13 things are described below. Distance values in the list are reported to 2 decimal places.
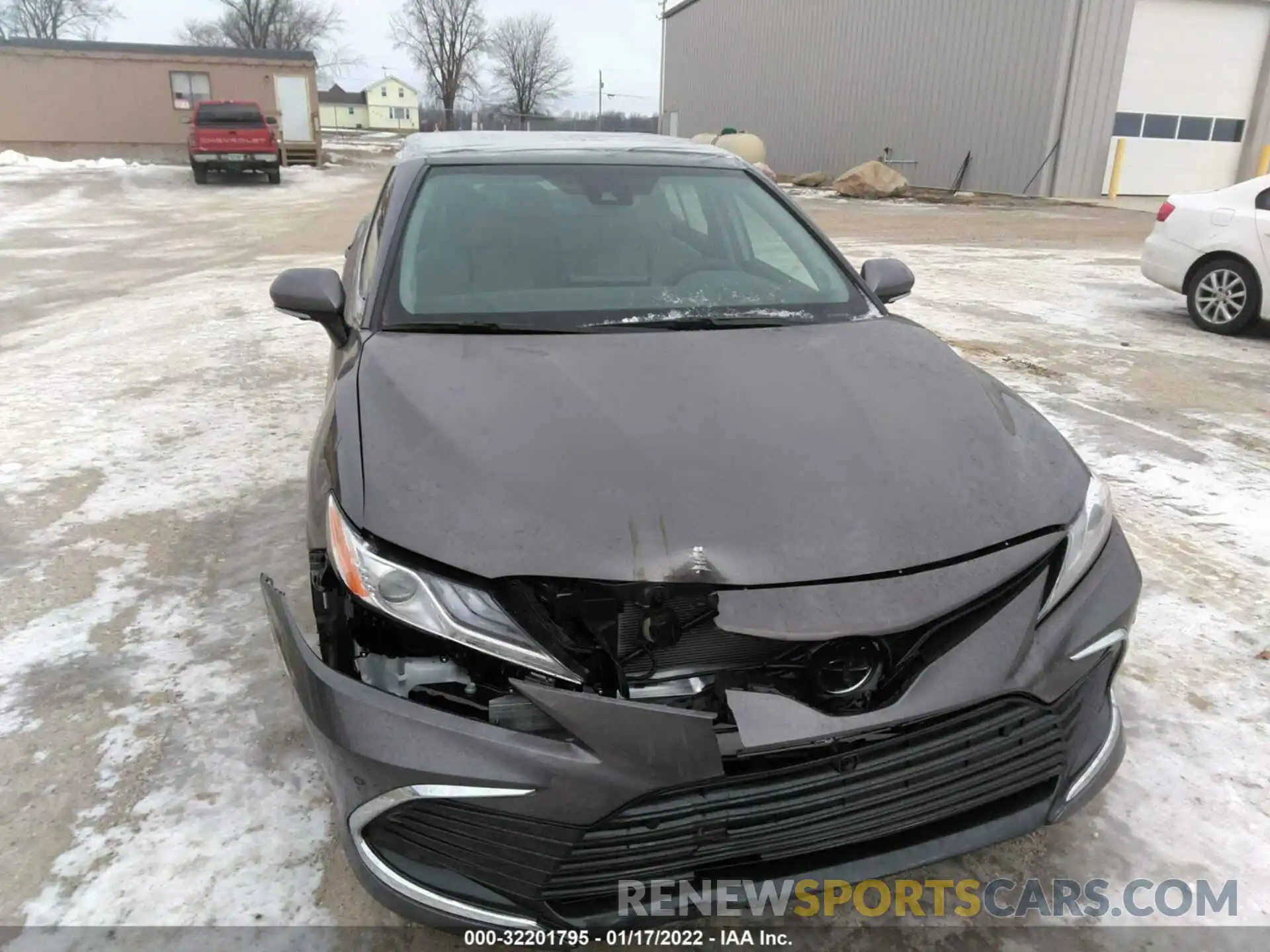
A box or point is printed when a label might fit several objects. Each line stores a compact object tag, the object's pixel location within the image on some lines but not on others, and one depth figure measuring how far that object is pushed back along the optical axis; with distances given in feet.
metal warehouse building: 65.16
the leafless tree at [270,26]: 187.83
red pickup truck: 75.77
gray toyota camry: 5.24
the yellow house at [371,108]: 304.91
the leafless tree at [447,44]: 216.33
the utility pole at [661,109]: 144.72
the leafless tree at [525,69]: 249.14
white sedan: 24.59
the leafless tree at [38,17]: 193.77
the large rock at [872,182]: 73.26
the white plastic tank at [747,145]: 90.63
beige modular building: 94.22
